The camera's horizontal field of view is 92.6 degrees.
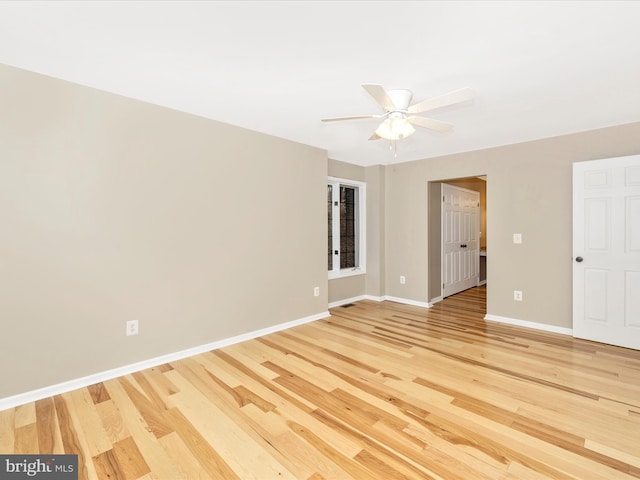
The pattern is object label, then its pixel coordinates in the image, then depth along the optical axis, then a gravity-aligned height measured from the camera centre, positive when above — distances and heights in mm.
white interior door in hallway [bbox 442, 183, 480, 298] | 5480 -101
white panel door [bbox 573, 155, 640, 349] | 3205 -201
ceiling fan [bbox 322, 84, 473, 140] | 2057 +935
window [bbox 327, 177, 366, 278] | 5016 +135
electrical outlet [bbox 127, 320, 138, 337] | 2705 -804
